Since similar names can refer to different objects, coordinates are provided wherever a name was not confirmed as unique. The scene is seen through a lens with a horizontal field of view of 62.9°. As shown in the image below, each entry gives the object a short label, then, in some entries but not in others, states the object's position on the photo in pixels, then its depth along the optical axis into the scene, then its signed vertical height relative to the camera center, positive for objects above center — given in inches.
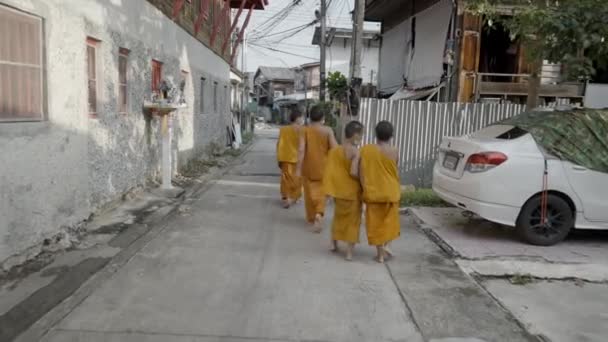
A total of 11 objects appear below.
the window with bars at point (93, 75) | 264.6 +17.0
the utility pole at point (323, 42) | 815.1 +123.0
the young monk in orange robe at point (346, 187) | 217.2 -31.6
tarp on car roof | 243.1 -6.2
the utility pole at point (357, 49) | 479.5 +66.0
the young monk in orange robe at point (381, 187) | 208.1 -29.4
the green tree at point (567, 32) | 251.1 +47.4
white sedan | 238.2 -33.4
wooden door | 451.5 +60.0
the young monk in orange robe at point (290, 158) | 330.3 -29.4
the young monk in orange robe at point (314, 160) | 281.6 -26.1
